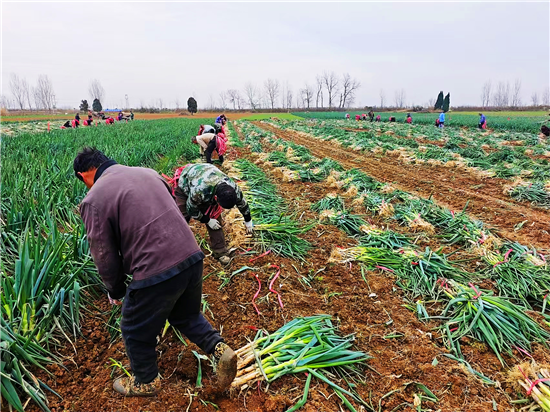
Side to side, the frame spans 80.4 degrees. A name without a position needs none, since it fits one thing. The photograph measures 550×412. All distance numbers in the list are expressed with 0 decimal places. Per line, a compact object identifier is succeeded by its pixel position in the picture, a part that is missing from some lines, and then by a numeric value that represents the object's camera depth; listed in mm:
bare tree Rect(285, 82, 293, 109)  98444
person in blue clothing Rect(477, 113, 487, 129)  20475
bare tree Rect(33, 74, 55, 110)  88875
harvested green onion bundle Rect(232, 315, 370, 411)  2111
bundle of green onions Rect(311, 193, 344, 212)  5230
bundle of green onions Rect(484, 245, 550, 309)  3051
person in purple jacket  1752
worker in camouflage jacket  3025
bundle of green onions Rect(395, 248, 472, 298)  3168
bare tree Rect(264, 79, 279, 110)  92812
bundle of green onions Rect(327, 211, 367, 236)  4515
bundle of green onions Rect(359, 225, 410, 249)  3916
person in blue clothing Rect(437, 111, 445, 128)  19556
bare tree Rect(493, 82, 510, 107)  94375
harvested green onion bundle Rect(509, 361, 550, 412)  1970
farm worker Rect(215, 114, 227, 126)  12395
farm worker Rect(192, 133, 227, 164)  7512
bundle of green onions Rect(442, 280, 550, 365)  2496
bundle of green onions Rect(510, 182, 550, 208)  5781
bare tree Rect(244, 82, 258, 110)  87062
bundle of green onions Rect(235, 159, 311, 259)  3852
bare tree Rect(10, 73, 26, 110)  89875
